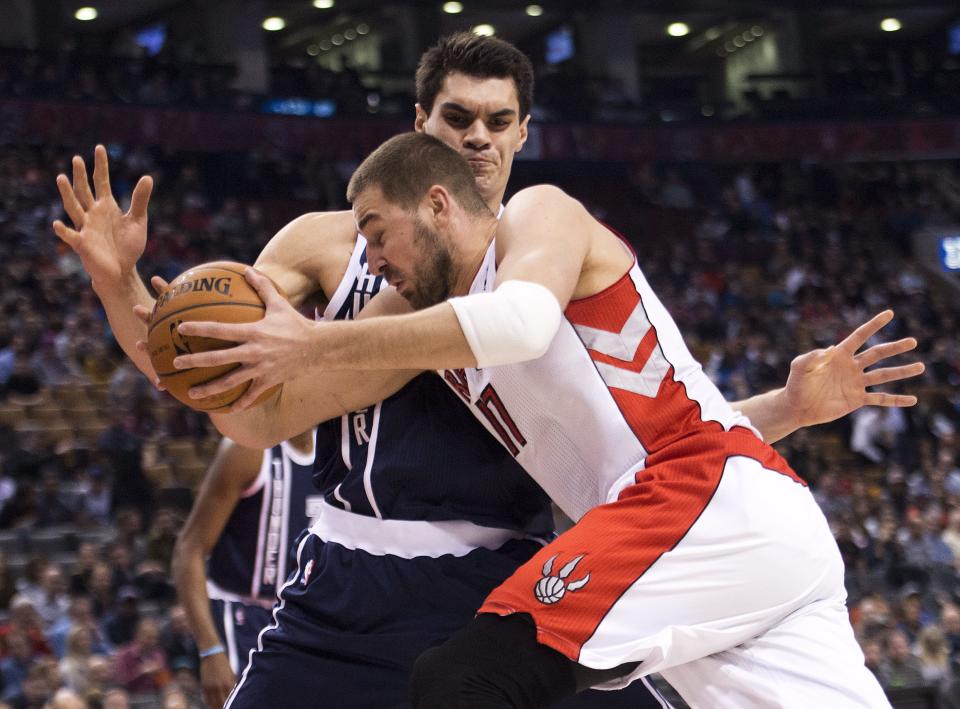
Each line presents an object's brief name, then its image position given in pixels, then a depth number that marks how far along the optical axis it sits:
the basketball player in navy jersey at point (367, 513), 3.33
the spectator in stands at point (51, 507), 9.98
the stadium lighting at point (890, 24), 27.62
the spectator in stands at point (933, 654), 9.00
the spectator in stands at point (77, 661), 7.43
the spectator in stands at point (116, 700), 6.57
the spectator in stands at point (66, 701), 6.21
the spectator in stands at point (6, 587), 8.84
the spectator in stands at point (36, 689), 7.11
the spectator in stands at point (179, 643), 7.99
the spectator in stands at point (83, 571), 8.84
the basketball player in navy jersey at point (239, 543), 4.76
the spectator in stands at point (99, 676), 7.38
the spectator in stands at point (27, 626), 7.90
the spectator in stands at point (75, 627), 8.03
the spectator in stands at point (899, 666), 8.89
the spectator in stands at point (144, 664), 7.72
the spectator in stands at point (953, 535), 12.34
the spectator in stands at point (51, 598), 8.55
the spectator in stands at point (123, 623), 8.40
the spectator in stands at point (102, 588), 8.77
